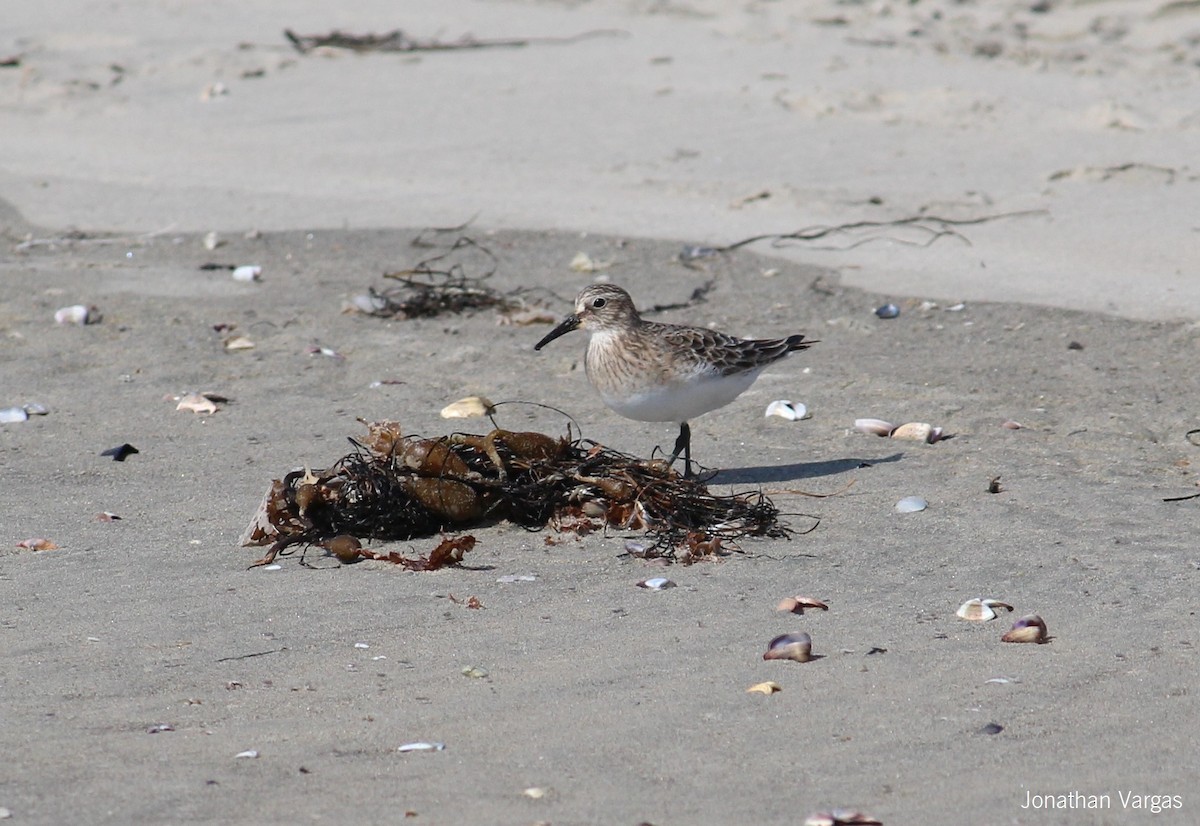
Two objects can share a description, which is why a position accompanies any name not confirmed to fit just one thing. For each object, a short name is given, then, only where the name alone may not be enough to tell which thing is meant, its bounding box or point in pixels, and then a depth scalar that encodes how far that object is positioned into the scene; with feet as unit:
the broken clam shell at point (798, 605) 32.32
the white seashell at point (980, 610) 31.73
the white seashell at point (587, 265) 62.80
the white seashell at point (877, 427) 45.27
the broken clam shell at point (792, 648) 29.71
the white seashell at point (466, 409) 47.32
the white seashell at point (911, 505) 38.60
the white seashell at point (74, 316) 56.44
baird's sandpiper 41.01
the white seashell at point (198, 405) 48.57
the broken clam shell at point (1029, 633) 30.37
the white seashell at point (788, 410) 47.21
